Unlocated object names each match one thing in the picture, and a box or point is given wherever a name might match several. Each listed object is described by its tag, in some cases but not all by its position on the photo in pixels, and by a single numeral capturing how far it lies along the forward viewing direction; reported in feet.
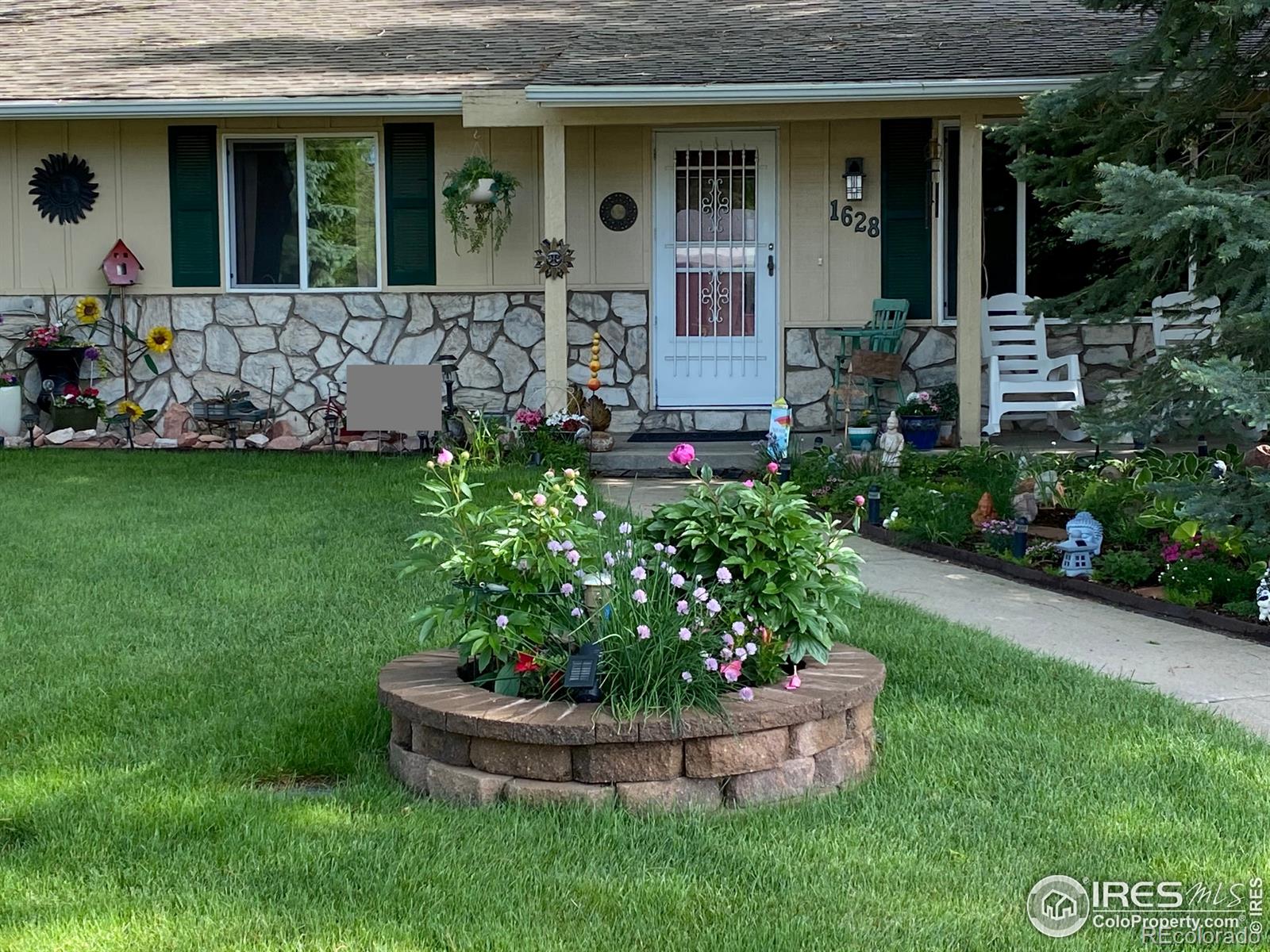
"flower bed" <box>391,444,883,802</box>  13.03
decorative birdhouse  38.99
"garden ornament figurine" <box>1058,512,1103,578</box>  22.79
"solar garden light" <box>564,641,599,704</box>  13.15
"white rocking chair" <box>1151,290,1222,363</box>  36.52
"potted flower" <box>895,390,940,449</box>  35.27
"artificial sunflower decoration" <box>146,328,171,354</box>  39.34
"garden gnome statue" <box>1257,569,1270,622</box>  19.56
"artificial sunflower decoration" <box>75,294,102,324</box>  39.40
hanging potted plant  36.99
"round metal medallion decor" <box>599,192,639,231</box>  38.78
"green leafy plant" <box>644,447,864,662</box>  14.12
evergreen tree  19.99
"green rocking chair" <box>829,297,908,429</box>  36.91
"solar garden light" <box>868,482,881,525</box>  27.35
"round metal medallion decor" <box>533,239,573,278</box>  34.58
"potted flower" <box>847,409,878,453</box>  33.83
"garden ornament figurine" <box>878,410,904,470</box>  31.48
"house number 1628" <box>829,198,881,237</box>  38.50
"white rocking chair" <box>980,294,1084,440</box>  35.24
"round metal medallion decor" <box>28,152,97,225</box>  39.63
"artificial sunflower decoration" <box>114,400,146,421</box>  39.27
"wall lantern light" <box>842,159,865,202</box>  37.99
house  38.27
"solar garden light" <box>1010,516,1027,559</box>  23.82
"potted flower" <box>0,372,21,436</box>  39.09
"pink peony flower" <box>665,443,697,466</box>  14.12
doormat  37.52
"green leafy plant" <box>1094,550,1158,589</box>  21.94
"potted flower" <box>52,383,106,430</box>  39.42
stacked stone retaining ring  12.82
